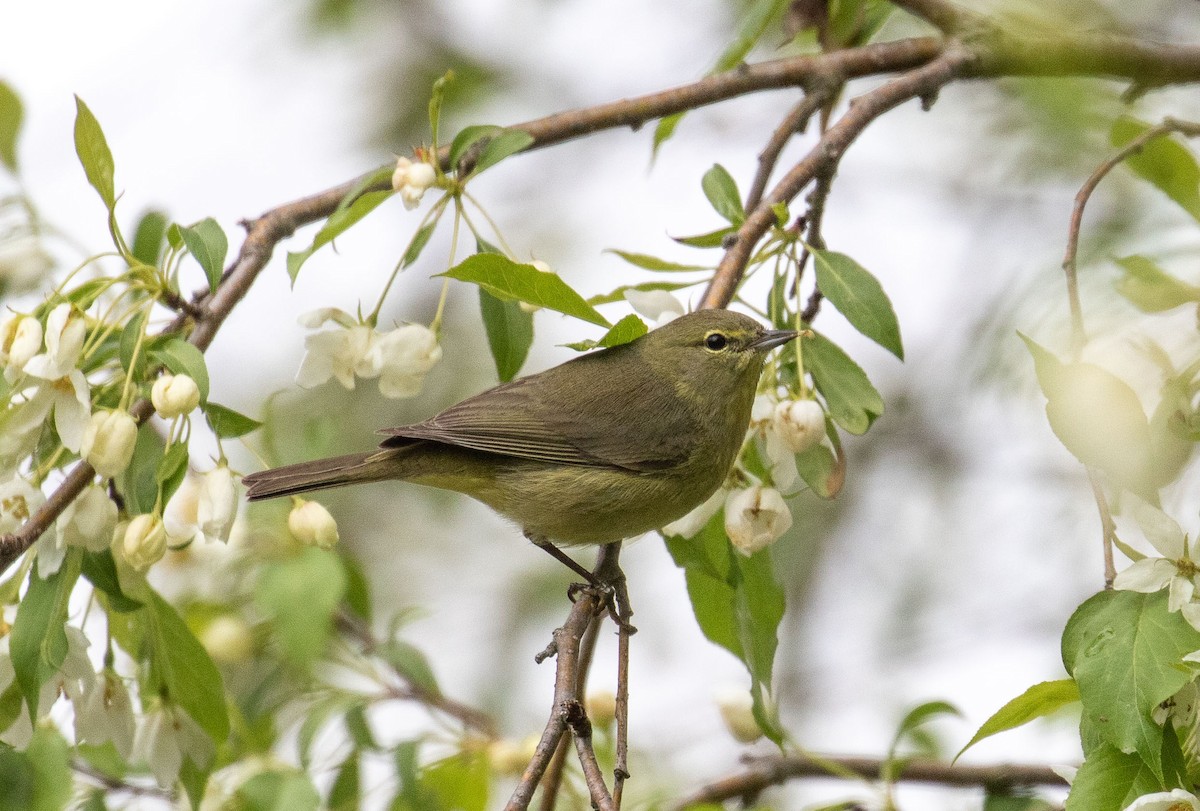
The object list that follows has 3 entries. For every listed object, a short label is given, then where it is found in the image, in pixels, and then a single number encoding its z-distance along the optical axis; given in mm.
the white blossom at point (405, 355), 6937
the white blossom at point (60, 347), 5645
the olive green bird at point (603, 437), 8523
